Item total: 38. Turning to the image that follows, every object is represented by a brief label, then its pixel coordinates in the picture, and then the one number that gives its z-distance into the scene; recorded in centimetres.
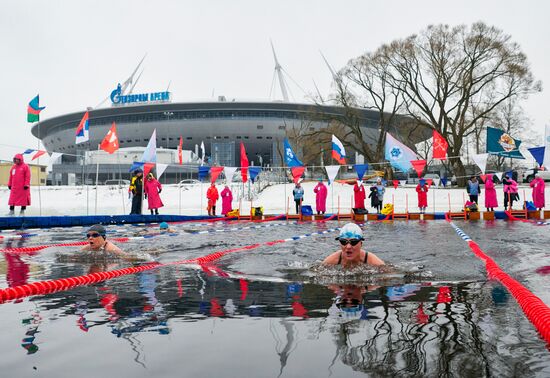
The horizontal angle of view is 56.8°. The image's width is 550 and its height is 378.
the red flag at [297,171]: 2289
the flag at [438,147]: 2125
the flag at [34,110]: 2072
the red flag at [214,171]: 2317
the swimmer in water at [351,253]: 614
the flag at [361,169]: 2208
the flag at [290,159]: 2308
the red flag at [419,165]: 2079
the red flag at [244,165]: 2452
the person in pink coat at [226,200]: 2330
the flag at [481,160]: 2086
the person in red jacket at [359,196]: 2270
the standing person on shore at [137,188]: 1789
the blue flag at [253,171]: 2373
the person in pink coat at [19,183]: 1516
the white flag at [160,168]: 2123
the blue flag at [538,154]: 1714
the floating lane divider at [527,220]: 1713
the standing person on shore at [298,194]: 2201
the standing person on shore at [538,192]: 2144
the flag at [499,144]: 1883
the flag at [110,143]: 2055
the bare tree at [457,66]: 3447
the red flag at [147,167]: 2061
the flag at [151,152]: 2072
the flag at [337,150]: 2289
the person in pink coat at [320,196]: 2248
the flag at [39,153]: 2228
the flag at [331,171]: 2258
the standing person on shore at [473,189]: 2322
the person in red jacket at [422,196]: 2314
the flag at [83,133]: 2096
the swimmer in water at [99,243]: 776
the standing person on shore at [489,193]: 2235
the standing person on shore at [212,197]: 2241
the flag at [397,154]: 2038
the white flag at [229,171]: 2360
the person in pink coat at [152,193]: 1914
